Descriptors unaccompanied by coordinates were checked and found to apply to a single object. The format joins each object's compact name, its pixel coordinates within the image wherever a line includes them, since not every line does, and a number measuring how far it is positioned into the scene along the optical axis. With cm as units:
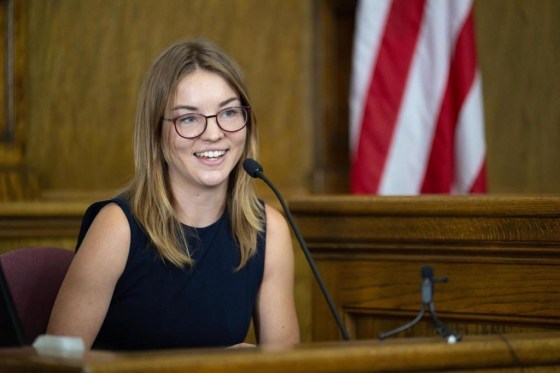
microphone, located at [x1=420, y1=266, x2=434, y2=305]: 407
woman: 486
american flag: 769
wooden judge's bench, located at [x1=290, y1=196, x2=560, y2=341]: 507
